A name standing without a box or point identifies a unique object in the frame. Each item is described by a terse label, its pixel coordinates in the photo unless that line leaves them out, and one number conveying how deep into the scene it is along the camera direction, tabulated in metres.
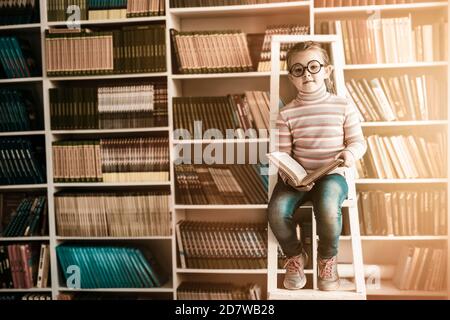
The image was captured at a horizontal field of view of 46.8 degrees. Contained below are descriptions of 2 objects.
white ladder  2.00
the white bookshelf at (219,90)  2.55
